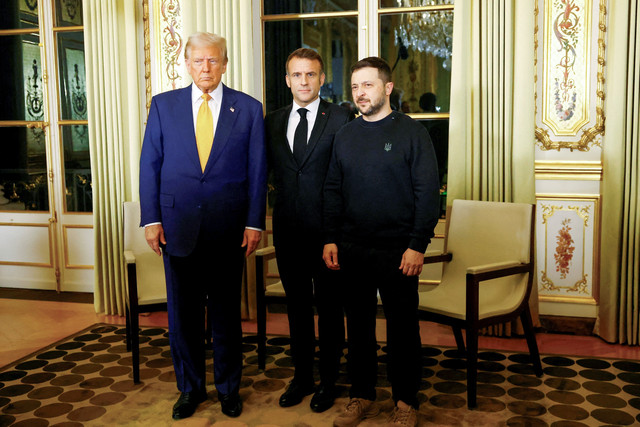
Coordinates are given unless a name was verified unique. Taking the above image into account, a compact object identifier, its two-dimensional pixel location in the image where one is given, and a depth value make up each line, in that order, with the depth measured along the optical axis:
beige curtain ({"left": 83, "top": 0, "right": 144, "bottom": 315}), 4.07
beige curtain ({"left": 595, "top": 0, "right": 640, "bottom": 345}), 3.27
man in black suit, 2.52
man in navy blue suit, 2.46
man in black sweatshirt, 2.29
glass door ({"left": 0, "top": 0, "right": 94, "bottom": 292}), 4.55
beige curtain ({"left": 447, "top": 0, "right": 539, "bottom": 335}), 3.43
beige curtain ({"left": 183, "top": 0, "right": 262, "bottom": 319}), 3.82
